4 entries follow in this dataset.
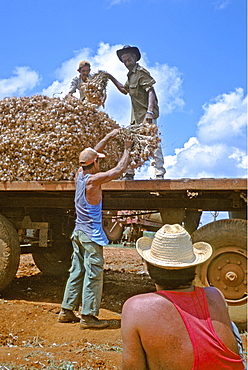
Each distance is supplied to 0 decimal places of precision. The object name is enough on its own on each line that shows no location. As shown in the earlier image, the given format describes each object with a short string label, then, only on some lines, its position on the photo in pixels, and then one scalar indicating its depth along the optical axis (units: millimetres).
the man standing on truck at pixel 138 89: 5371
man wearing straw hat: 1514
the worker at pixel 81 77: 5945
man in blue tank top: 3934
